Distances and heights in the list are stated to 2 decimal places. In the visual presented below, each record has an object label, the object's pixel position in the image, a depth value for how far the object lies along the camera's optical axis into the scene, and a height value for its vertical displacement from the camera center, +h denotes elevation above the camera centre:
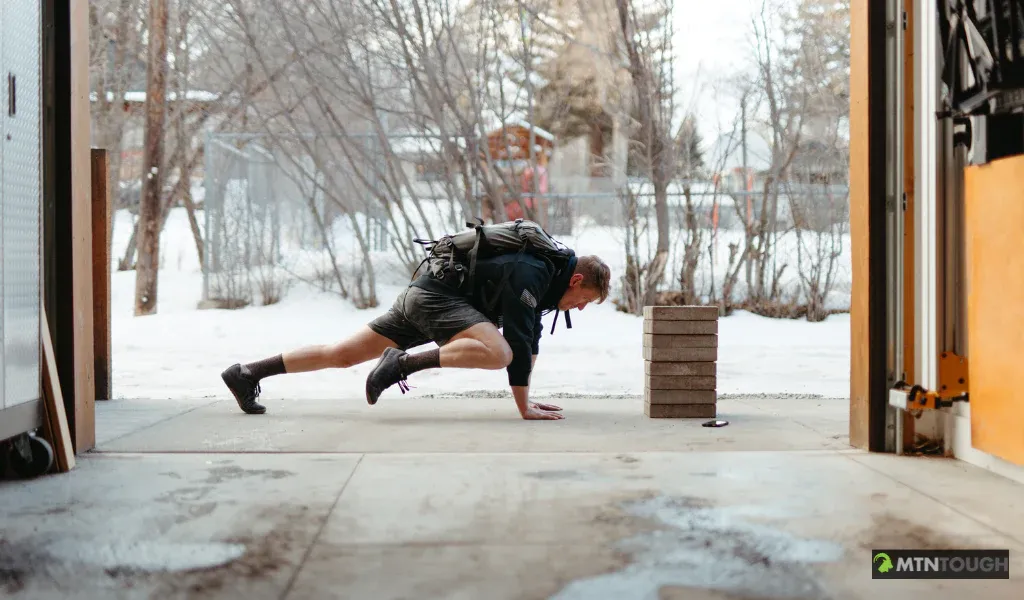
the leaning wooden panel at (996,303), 3.47 -0.09
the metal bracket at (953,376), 4.06 -0.39
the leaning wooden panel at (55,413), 4.03 -0.50
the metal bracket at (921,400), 4.09 -0.49
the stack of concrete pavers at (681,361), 5.64 -0.45
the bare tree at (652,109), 12.11 +2.11
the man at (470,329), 5.36 -0.24
